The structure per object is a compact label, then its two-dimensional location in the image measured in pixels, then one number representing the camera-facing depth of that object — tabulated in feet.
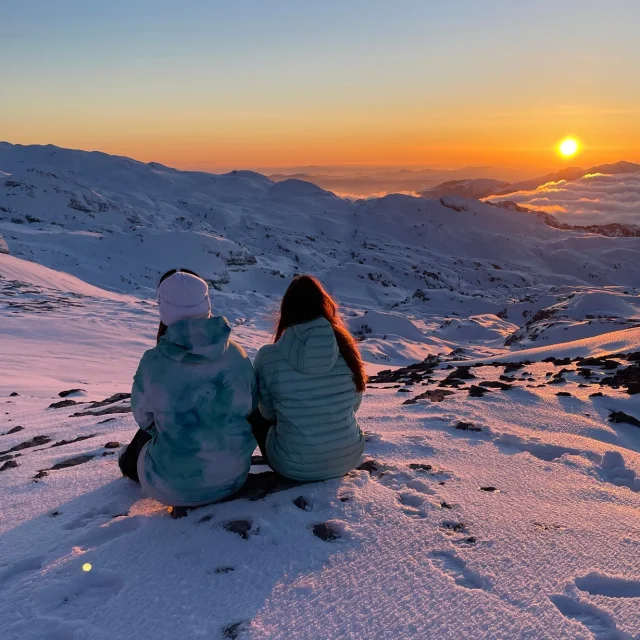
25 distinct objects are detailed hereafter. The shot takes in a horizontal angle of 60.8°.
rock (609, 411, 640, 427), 18.40
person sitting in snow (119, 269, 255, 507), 10.03
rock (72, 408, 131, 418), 22.68
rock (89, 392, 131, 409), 24.90
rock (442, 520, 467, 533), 10.19
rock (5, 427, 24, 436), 21.22
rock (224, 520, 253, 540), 9.93
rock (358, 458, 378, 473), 13.01
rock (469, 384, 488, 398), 21.65
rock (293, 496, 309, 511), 10.85
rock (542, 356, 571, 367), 30.35
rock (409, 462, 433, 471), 13.23
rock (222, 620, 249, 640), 7.48
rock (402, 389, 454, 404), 21.25
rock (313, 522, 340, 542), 9.84
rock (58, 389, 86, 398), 28.76
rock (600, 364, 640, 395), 21.83
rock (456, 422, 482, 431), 17.19
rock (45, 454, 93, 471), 15.38
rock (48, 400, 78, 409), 25.67
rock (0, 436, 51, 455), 18.65
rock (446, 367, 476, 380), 26.98
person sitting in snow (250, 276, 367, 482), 10.93
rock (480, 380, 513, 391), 22.76
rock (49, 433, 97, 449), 18.43
